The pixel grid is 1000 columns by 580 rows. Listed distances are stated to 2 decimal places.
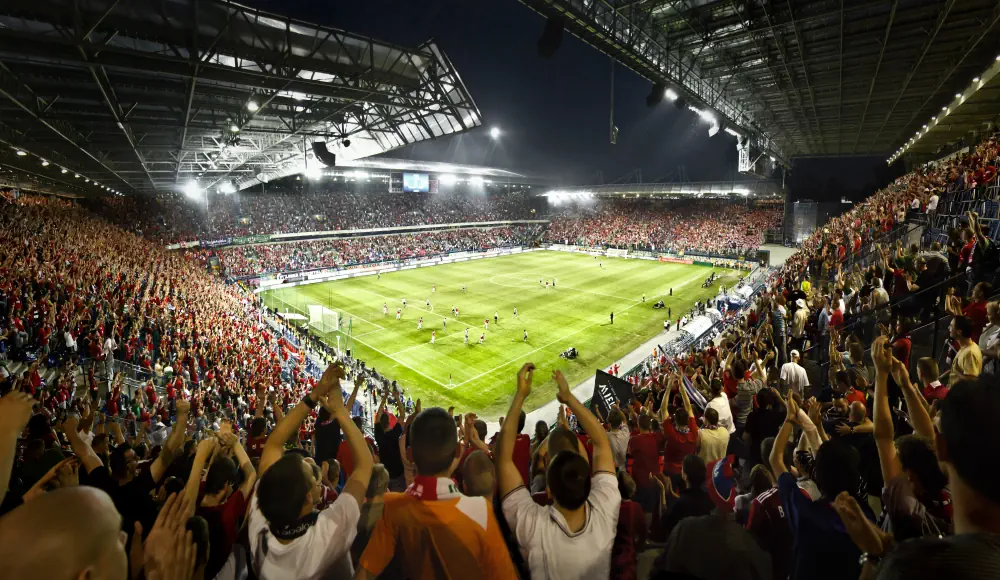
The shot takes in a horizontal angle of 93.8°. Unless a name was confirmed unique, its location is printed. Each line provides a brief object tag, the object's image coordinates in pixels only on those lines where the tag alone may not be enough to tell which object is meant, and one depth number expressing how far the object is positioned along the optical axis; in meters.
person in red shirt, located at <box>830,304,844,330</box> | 10.76
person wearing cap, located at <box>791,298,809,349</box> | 11.94
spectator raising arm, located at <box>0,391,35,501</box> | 2.22
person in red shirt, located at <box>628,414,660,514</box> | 5.16
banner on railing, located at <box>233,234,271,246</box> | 51.70
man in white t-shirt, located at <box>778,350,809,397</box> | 7.62
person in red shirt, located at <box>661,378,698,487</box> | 5.57
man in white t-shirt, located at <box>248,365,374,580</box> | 2.27
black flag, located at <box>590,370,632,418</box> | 11.41
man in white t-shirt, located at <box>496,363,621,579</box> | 2.29
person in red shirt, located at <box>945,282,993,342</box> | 6.08
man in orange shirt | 2.20
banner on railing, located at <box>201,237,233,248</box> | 47.72
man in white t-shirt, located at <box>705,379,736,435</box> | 6.72
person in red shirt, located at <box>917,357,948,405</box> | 4.75
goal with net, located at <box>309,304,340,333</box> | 28.98
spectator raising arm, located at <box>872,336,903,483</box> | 2.87
